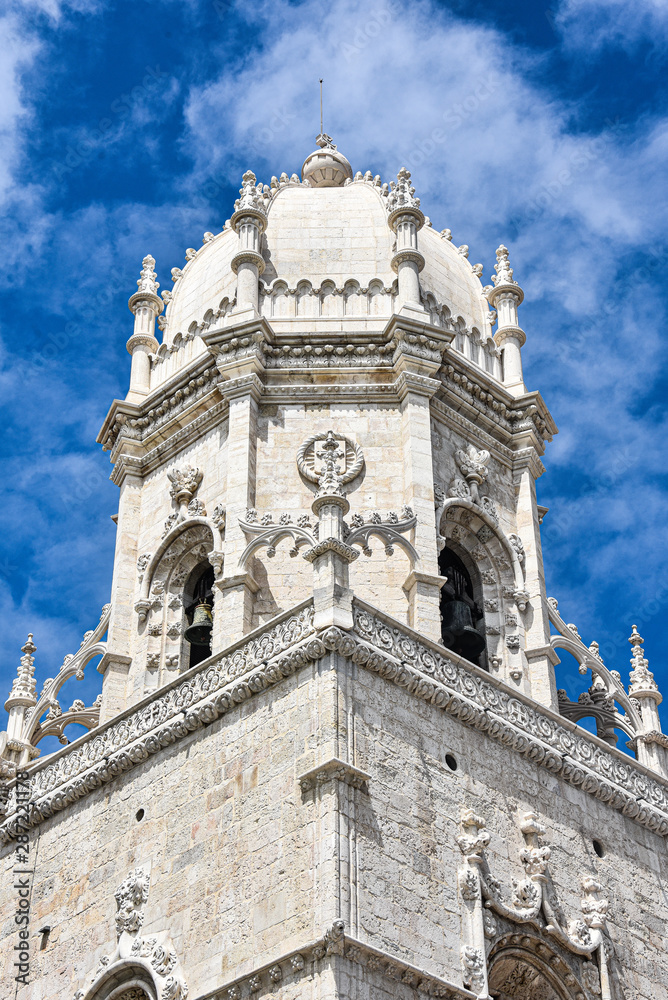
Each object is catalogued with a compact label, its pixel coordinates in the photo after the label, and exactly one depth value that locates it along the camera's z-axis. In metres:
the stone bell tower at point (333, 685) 20.61
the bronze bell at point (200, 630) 27.25
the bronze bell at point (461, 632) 27.27
